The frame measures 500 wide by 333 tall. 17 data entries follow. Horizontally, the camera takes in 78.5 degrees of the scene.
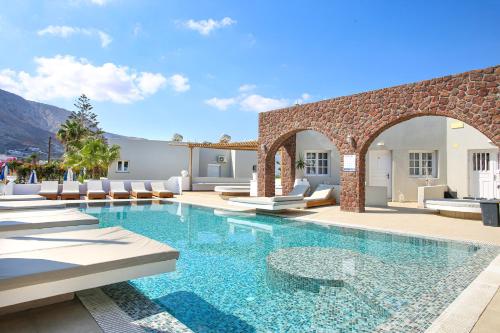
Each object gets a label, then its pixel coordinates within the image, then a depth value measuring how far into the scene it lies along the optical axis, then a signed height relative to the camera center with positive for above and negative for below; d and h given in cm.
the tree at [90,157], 1806 +110
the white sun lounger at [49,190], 1494 -77
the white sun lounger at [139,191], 1683 -90
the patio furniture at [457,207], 1018 -101
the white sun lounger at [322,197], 1313 -92
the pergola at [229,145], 1922 +207
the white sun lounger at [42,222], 539 -89
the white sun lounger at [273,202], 1092 -96
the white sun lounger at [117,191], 1642 -85
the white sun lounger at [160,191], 1734 -88
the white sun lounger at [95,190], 1580 -81
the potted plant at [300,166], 1772 +62
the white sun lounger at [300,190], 1400 -61
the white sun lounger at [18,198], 1002 -82
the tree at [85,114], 4509 +902
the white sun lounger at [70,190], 1535 -79
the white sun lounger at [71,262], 296 -96
